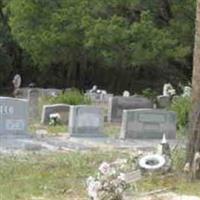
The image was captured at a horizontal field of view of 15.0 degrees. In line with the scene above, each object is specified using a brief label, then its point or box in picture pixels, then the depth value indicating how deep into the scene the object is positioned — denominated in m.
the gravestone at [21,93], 27.55
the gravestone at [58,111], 17.17
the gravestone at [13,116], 13.58
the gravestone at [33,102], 19.87
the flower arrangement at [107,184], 6.84
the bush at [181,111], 16.17
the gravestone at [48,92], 25.15
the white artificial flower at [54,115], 16.92
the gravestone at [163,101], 21.35
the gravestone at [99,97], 23.33
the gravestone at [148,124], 14.56
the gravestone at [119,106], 19.05
